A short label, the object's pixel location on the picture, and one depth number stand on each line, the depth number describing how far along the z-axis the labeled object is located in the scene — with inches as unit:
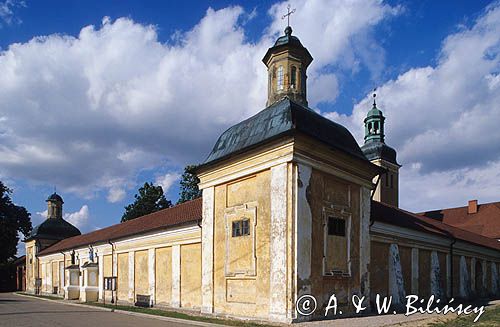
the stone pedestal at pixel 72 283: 1248.8
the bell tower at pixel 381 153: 1704.0
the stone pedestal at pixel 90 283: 1127.5
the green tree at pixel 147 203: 2108.8
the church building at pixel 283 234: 541.6
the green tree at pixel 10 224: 1648.7
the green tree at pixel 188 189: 1898.4
